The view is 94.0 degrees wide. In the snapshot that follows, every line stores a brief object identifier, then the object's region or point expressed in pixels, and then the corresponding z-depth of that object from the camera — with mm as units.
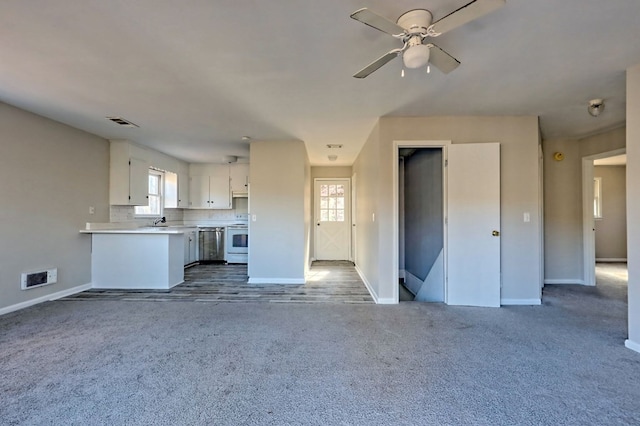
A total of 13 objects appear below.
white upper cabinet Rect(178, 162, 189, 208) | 6652
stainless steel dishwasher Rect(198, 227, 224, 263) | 6828
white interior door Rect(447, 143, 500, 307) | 3670
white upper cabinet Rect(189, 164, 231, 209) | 6973
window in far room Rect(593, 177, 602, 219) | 7293
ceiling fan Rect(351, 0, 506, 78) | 1612
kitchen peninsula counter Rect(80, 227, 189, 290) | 4512
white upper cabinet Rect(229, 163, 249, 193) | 6943
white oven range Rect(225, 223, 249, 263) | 6648
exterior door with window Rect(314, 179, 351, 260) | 7418
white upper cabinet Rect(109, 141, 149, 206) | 4902
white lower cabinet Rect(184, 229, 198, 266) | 6394
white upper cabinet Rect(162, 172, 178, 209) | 6500
